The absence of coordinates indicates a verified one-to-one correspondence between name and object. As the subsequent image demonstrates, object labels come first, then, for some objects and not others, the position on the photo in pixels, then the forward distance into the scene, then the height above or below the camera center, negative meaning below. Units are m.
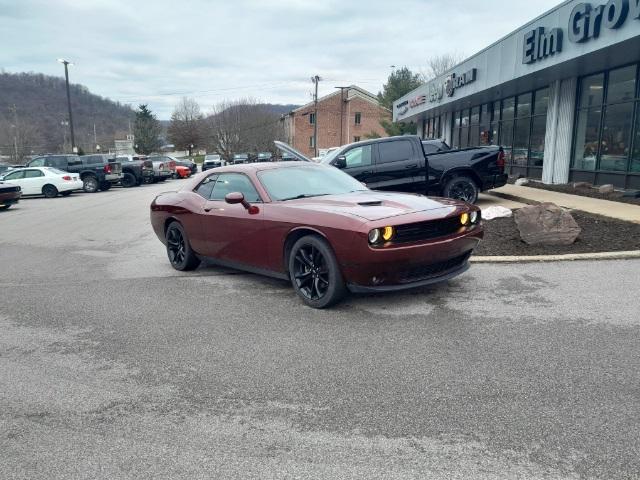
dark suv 24.73 -0.81
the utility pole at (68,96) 37.01 +4.03
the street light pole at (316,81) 55.97 +7.79
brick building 62.47 +4.16
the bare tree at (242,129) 71.19 +3.30
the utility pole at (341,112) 62.31 +4.91
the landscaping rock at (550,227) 7.43 -1.05
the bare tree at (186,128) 95.25 +4.36
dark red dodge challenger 4.71 -0.79
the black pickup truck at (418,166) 10.75 -0.28
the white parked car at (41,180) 22.59 -1.35
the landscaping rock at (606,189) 12.09 -0.81
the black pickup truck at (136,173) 28.58 -1.24
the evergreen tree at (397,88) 44.33 +5.92
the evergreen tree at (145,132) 84.38 +3.26
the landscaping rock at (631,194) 11.23 -0.86
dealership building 11.64 +2.05
